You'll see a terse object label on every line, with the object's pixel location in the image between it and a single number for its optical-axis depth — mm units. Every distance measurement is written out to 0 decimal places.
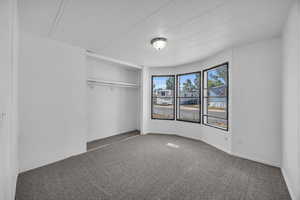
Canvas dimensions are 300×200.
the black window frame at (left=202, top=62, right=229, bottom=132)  3215
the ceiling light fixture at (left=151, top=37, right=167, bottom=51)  2537
